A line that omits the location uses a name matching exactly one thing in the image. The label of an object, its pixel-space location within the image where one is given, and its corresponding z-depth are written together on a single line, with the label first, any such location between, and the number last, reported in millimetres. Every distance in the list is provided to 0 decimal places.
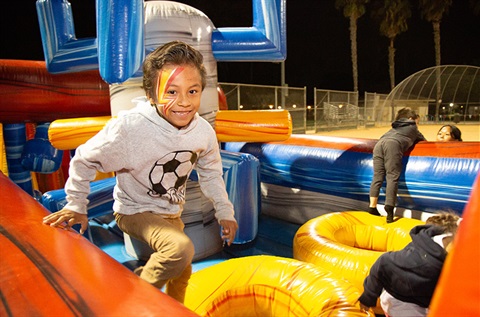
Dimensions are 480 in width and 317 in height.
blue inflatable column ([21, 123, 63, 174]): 4133
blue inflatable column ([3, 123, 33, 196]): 4289
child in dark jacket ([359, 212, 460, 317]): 1649
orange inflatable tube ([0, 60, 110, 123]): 4113
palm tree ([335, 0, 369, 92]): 19969
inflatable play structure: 941
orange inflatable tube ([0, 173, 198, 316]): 850
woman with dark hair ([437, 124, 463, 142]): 3972
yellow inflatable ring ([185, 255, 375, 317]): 1991
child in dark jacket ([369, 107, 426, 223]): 3465
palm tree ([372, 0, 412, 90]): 21219
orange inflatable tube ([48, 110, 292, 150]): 3016
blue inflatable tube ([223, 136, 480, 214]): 3312
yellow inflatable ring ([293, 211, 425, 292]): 2693
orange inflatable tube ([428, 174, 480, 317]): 510
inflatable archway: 3055
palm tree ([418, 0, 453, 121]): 20172
